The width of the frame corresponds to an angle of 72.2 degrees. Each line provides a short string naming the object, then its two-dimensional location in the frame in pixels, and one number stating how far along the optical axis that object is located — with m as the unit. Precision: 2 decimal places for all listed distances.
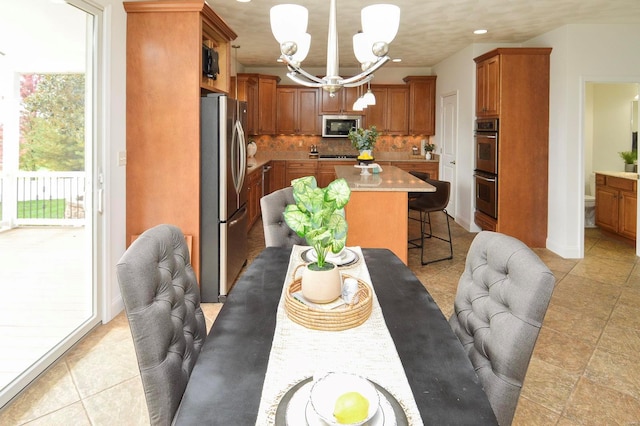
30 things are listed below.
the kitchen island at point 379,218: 4.07
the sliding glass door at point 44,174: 2.39
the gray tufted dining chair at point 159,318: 1.25
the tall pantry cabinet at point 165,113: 3.23
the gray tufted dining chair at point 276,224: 2.59
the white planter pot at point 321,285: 1.40
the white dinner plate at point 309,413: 0.88
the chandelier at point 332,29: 1.84
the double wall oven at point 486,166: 5.38
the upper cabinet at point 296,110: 8.16
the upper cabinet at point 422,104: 8.02
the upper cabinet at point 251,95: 7.47
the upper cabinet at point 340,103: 8.15
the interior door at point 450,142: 6.97
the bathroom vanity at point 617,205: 5.26
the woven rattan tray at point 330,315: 1.35
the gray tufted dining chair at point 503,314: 1.24
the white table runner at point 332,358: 1.00
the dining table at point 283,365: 0.94
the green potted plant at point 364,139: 5.21
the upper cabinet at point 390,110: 8.16
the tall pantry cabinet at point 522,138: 5.17
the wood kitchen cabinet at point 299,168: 7.99
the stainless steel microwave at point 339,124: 8.18
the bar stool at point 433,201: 4.77
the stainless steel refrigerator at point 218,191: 3.37
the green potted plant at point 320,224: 1.36
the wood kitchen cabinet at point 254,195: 6.00
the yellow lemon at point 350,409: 0.84
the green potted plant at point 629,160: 5.85
